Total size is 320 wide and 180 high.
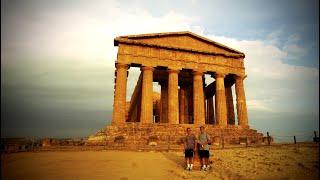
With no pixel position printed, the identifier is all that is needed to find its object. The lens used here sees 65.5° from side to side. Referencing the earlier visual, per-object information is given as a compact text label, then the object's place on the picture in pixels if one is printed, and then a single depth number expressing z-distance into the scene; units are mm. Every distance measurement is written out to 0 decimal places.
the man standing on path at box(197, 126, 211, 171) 9172
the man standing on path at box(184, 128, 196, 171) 9180
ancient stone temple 21734
